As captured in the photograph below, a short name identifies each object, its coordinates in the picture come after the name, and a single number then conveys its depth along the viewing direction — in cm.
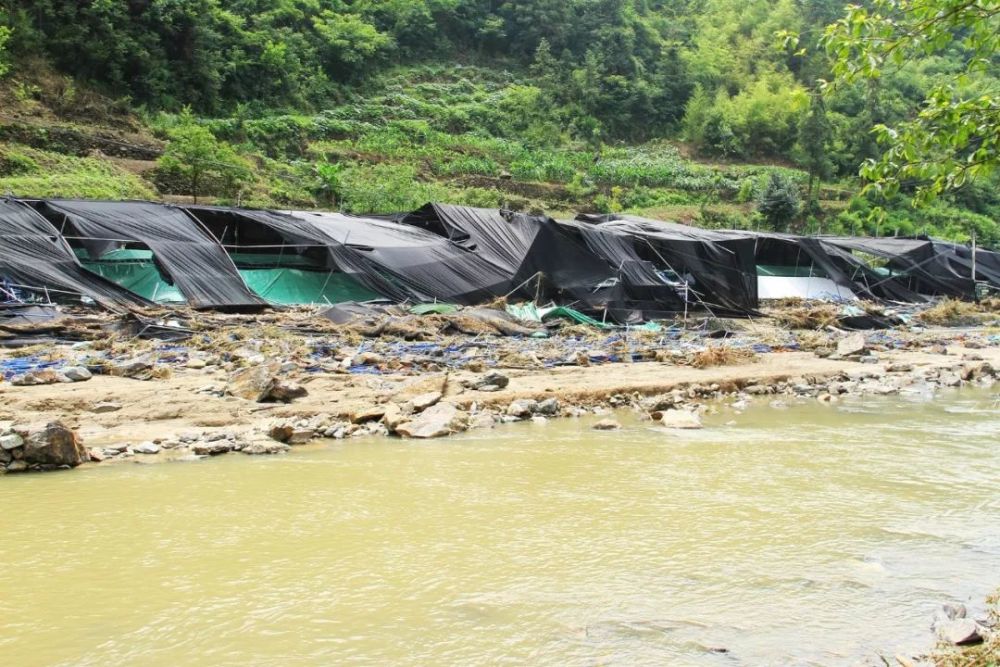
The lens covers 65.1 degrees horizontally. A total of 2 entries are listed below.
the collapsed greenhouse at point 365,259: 1157
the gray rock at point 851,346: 1170
